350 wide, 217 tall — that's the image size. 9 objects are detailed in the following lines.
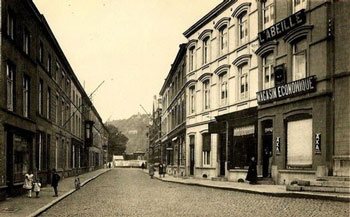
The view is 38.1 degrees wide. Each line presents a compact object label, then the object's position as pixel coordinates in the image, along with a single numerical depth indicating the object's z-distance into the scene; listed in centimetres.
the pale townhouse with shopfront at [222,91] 2758
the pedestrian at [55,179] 2128
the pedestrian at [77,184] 2651
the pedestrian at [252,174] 2475
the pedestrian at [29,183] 1995
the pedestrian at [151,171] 4172
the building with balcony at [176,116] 4225
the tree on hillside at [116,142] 13850
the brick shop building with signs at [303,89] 1941
